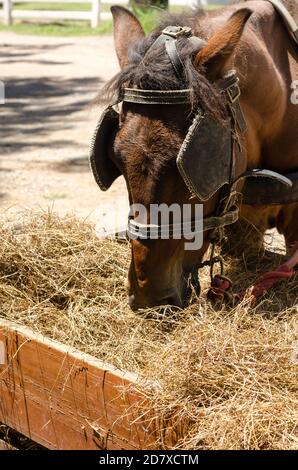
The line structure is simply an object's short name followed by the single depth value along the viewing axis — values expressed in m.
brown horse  2.59
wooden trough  2.47
